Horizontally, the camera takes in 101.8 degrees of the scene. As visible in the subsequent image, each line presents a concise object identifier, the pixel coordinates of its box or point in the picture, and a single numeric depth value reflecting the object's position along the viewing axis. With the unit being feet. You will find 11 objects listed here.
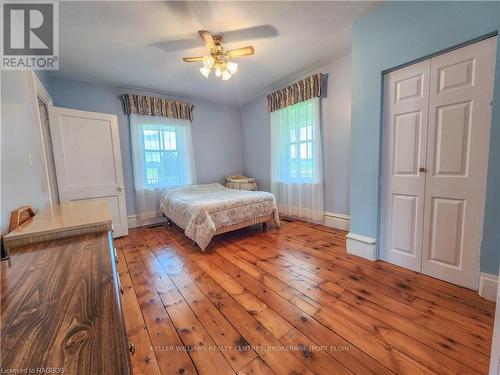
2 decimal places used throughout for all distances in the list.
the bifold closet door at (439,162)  5.12
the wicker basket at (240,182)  14.73
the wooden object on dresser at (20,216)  3.84
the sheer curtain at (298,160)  10.96
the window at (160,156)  12.47
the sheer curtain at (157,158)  12.12
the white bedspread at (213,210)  8.75
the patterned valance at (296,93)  10.38
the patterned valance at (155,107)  11.68
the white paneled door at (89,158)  9.07
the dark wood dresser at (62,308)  1.27
